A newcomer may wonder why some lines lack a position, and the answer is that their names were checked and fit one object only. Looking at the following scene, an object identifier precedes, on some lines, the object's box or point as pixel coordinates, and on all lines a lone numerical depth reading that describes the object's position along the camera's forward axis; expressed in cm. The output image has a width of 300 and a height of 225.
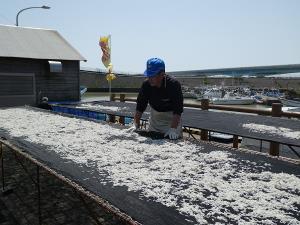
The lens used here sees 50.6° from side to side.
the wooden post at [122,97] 1372
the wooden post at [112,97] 1443
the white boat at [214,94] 4447
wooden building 1441
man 482
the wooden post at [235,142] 811
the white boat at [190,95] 5052
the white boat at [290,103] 3155
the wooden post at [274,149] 619
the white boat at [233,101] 3837
